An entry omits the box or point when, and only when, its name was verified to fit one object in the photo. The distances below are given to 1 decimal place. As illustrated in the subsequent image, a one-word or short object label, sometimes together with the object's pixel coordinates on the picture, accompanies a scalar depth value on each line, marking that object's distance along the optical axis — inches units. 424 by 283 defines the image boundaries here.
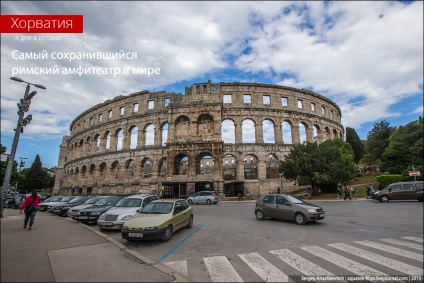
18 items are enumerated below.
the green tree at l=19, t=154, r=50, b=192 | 2464.3
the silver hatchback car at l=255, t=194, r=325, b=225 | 386.0
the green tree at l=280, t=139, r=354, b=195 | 931.3
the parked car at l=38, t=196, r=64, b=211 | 705.8
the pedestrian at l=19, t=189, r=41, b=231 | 285.4
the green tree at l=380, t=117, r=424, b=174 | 959.0
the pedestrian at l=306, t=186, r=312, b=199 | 942.2
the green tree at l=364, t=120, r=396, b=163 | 1434.5
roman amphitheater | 1237.1
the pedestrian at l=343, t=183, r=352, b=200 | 820.6
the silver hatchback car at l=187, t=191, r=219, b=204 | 920.8
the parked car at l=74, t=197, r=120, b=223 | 450.7
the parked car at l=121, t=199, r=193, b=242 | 284.2
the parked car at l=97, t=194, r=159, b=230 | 368.8
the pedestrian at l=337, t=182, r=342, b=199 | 885.8
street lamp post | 346.0
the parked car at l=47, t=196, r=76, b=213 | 629.1
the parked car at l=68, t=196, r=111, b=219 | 514.0
